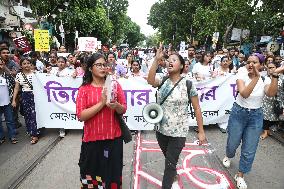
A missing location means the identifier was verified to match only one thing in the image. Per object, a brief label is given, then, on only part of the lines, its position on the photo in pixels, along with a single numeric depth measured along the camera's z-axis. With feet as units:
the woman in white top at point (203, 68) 15.37
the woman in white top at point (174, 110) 7.33
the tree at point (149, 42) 340.15
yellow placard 20.93
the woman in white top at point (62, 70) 14.13
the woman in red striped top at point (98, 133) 6.03
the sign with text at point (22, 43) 21.60
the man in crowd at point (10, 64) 15.09
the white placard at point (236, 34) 46.55
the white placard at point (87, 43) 26.02
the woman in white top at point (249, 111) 8.15
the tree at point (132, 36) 191.07
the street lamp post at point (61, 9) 34.27
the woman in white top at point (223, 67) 15.10
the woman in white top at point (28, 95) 12.65
